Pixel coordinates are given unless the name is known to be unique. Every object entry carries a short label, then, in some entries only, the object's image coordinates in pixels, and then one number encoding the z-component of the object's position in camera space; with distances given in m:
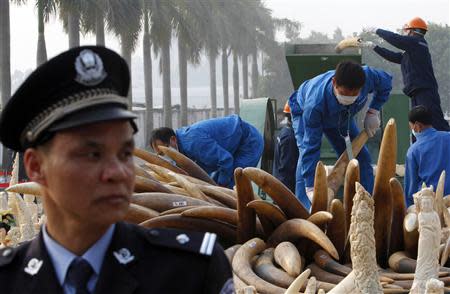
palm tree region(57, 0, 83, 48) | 30.92
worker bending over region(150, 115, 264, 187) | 7.94
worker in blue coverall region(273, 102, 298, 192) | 9.54
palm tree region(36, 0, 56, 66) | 29.69
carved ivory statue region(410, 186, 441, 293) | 3.29
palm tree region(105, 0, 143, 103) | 35.06
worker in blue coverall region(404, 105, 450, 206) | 7.43
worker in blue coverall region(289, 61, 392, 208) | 6.48
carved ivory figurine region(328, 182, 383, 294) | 3.08
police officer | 1.97
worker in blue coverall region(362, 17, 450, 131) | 8.95
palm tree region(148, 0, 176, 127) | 42.84
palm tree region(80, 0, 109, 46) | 32.72
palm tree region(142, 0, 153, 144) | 43.62
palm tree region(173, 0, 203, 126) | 45.65
